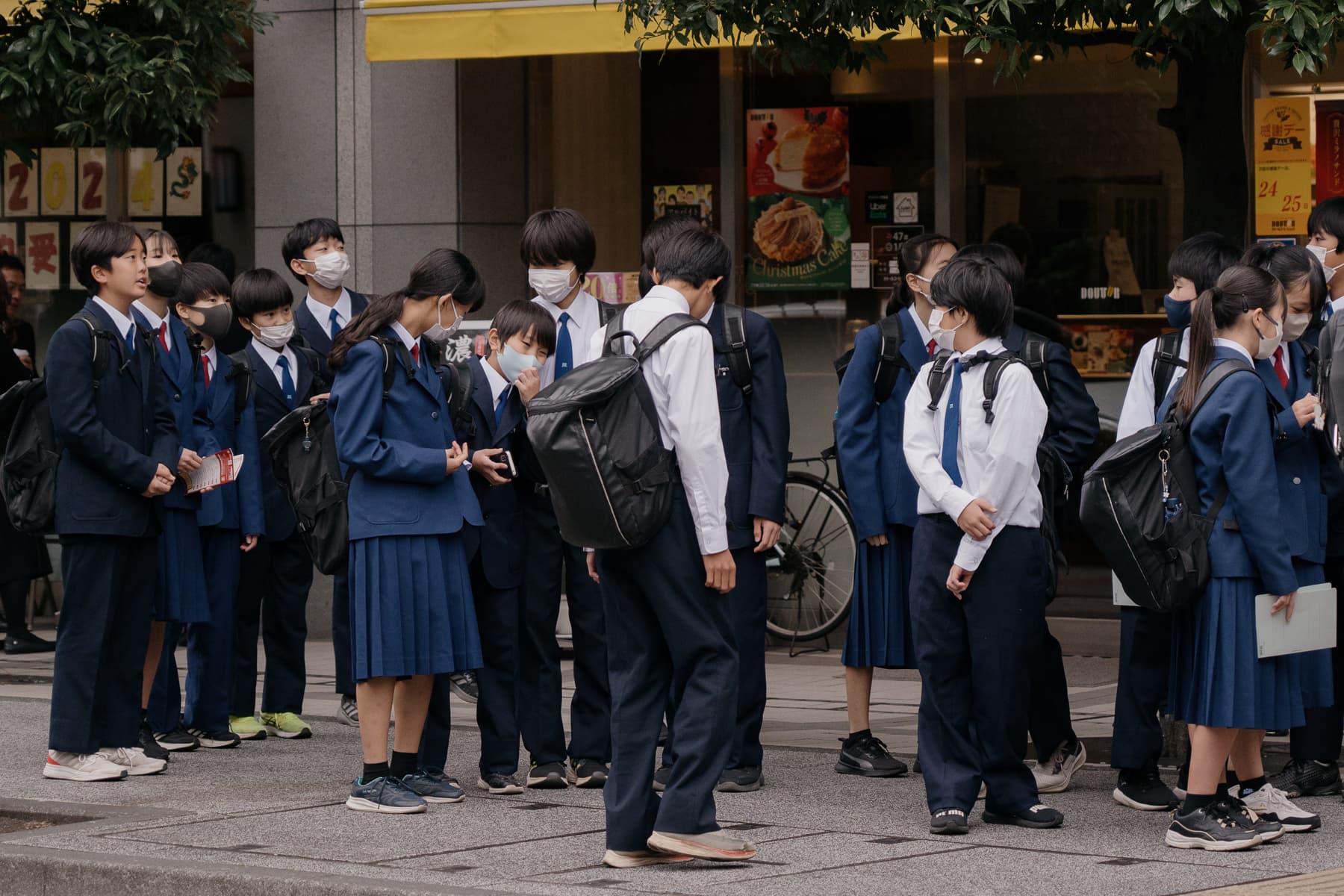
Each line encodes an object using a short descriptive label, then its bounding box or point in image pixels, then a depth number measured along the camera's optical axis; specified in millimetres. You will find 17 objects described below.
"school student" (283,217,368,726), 17138
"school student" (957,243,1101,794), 13964
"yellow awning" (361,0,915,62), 19921
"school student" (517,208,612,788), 14349
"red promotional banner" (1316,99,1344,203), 20587
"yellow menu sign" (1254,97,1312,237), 20661
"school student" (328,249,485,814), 13194
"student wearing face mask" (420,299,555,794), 14112
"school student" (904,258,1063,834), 12262
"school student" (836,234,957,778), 14711
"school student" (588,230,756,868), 11411
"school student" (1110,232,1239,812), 13283
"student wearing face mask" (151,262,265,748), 16576
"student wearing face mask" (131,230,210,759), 15747
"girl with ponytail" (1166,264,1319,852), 11796
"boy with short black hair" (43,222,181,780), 14593
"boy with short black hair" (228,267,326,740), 16872
